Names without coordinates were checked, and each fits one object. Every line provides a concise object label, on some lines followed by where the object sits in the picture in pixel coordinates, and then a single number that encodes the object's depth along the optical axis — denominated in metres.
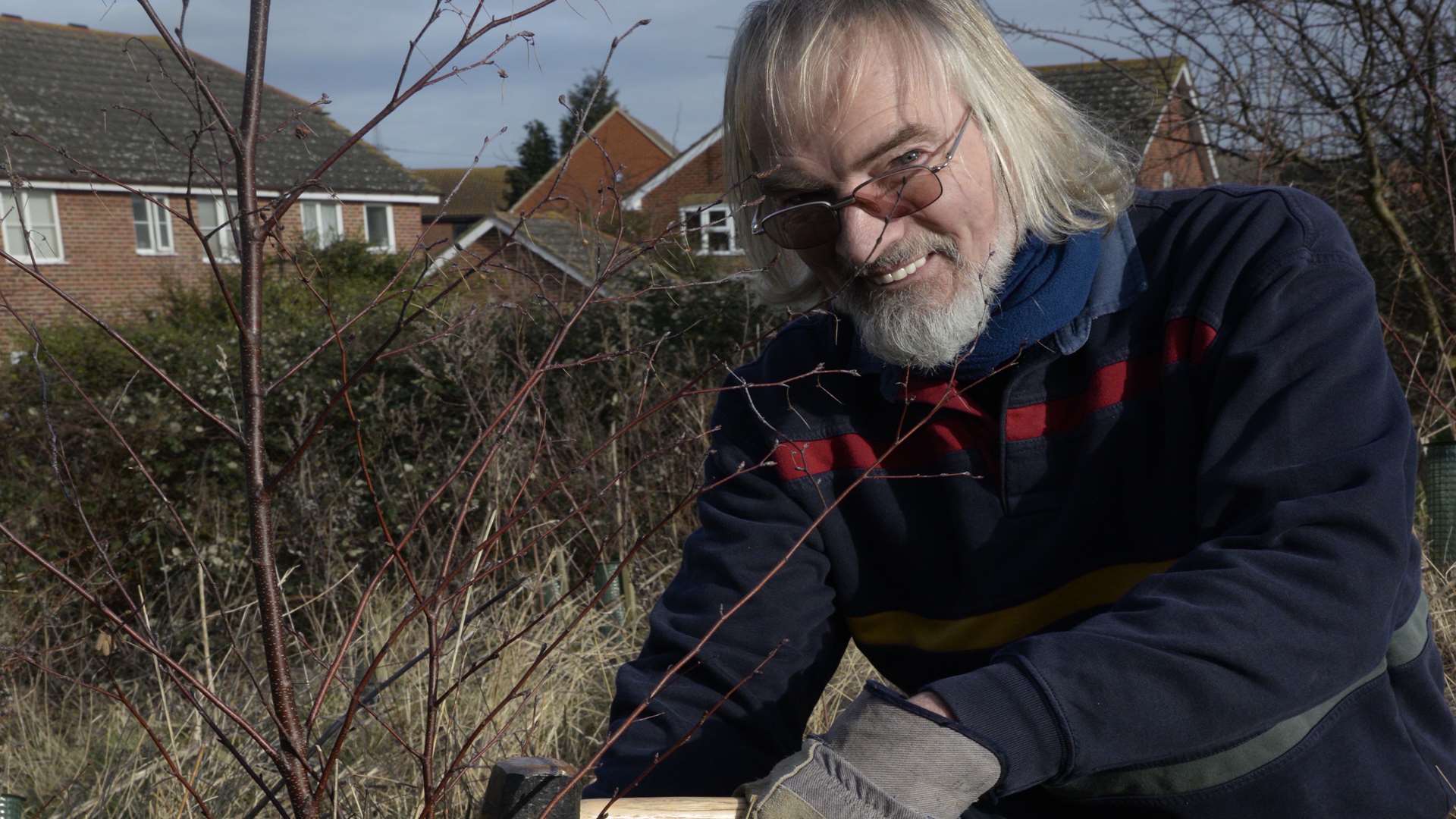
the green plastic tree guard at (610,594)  4.08
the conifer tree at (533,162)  30.06
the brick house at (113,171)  18.56
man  1.36
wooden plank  1.26
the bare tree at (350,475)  1.38
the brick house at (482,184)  35.69
